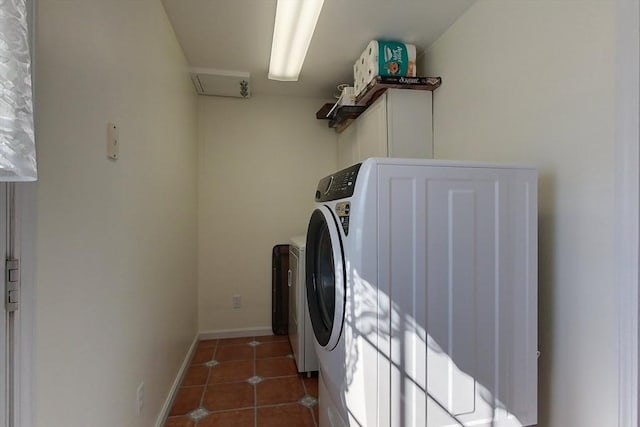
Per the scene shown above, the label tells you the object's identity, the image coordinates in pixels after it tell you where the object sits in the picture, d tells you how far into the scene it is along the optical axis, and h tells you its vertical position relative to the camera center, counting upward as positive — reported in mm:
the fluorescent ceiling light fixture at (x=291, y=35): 1565 +1094
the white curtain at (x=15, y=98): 468 +185
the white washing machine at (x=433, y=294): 980 -280
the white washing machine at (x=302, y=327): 2203 -850
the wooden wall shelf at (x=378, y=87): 1859 +813
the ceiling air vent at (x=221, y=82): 2394 +1111
